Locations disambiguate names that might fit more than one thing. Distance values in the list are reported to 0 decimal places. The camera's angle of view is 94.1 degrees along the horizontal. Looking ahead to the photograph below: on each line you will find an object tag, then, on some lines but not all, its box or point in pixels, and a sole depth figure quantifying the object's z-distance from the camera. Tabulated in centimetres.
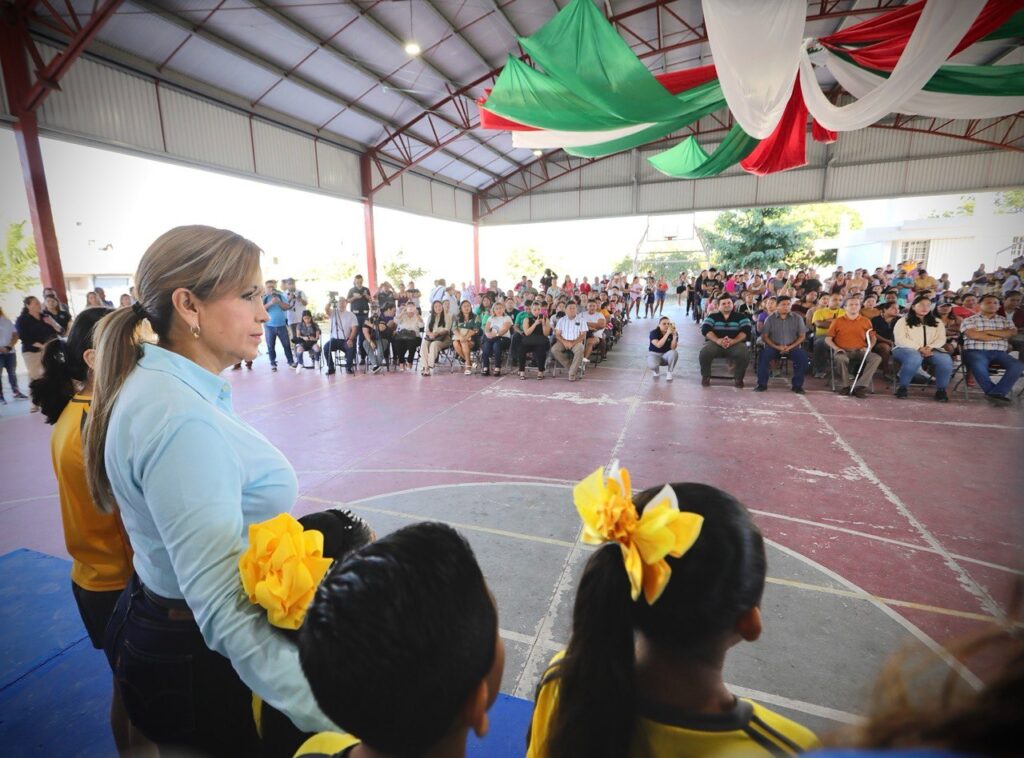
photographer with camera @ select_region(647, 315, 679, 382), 678
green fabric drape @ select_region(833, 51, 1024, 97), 390
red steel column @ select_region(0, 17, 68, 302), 606
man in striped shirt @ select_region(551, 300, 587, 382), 707
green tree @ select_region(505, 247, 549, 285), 3142
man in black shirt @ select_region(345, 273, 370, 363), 809
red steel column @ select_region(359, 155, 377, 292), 1308
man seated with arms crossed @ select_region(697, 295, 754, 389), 639
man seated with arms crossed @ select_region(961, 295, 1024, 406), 533
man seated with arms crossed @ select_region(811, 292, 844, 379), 671
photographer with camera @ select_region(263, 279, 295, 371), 820
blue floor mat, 152
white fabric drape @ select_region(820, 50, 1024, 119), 436
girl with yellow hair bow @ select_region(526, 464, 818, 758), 78
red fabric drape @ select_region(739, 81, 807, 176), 525
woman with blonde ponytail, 77
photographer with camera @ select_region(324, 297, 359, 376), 798
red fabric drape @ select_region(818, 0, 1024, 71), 330
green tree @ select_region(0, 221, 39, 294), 1427
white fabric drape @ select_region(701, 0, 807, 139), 344
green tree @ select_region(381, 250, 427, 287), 2453
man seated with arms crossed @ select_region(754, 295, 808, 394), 619
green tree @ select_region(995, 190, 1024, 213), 1958
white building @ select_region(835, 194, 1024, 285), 1878
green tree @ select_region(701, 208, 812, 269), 1858
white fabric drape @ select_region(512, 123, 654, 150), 548
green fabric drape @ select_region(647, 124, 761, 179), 604
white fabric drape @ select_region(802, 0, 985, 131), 315
